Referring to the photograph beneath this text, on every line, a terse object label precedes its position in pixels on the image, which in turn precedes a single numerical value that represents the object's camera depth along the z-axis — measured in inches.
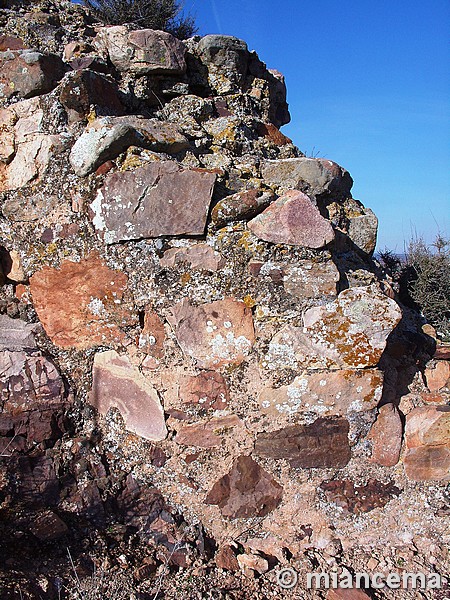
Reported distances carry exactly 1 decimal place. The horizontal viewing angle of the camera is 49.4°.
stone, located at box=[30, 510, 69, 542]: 97.3
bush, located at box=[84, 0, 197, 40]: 173.0
